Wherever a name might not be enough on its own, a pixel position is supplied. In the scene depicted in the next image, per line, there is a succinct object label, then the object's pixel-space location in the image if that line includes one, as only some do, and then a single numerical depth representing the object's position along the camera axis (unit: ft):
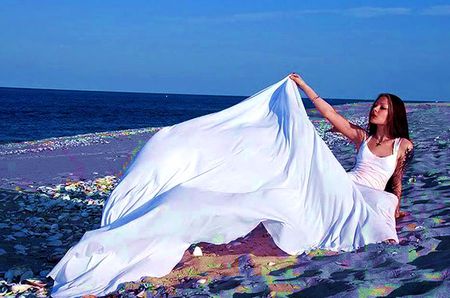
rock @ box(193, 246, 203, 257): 18.08
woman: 20.72
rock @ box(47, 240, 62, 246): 23.43
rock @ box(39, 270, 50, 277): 18.79
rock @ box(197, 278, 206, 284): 15.53
